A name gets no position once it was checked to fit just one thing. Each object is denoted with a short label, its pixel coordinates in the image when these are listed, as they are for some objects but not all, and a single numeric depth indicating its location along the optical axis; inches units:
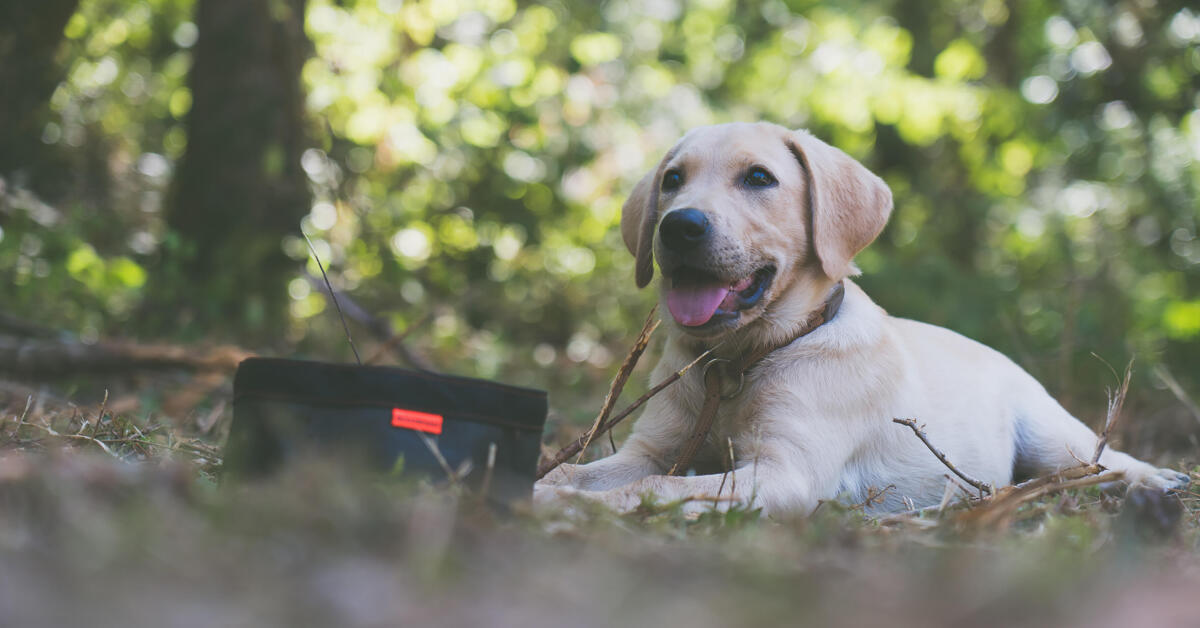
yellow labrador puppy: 132.4
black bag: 88.4
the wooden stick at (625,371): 129.7
